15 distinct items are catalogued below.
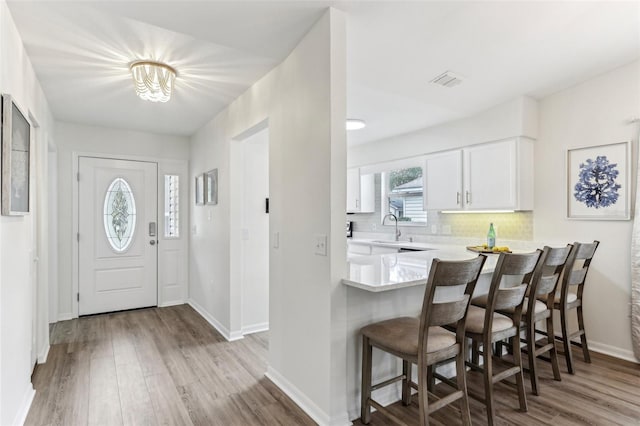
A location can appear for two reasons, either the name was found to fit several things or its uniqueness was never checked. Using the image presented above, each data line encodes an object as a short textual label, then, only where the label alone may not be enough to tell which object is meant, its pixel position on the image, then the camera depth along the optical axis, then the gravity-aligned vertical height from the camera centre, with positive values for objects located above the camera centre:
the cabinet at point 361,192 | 5.60 +0.33
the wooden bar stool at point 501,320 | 2.07 -0.69
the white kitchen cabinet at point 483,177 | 3.60 +0.40
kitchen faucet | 5.17 -0.08
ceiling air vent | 2.98 +1.17
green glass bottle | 3.75 -0.27
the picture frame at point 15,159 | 1.83 +0.31
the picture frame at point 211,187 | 4.02 +0.30
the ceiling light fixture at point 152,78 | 2.67 +1.04
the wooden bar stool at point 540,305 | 2.43 -0.67
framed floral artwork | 3.08 +0.28
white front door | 4.48 -0.29
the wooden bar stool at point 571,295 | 2.76 -0.64
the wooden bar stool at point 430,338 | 1.77 -0.69
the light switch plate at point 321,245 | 2.16 -0.20
